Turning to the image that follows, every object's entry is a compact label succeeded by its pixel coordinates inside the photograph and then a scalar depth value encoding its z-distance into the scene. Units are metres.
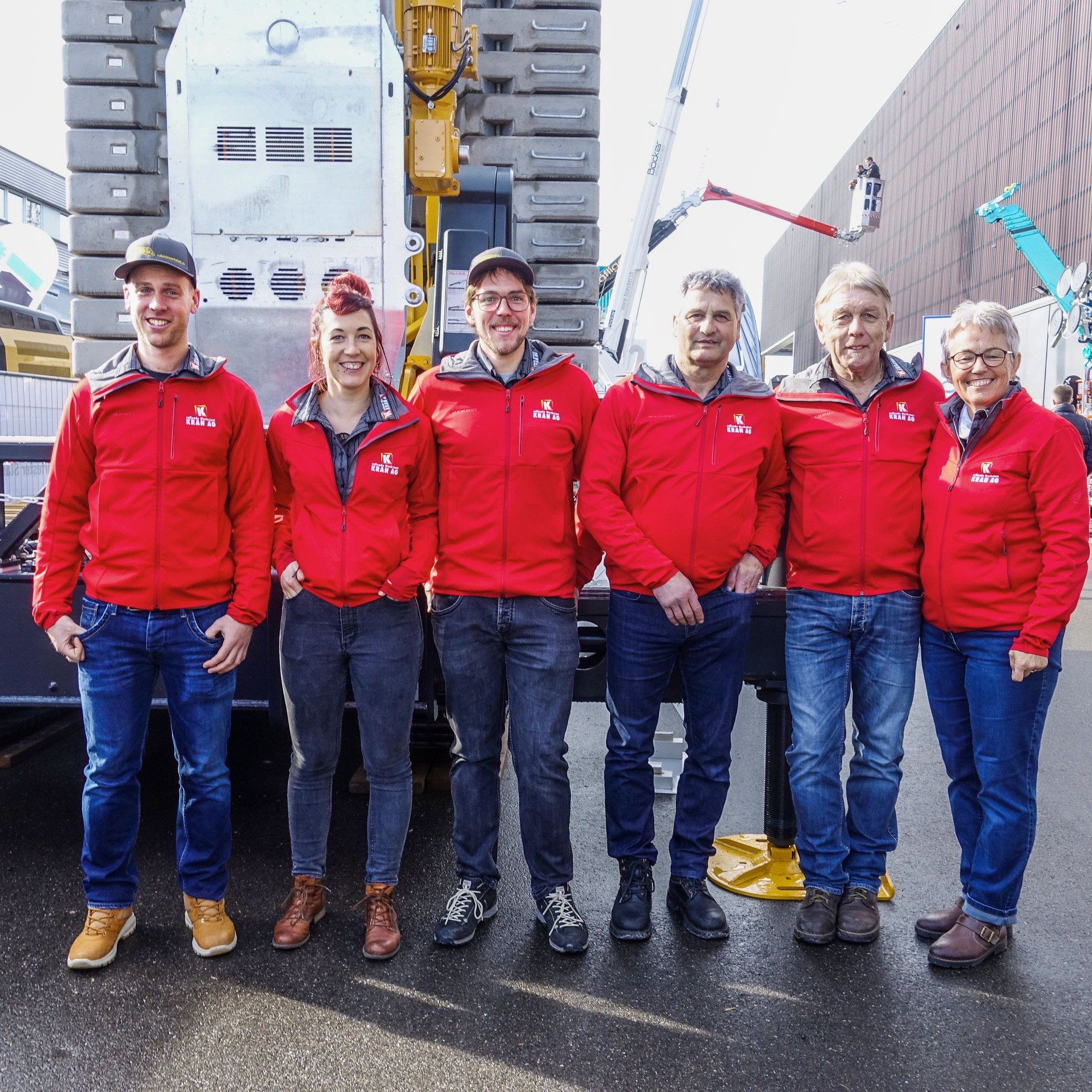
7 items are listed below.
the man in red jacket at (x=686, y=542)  3.20
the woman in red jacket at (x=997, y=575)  3.03
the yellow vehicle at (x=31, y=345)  17.55
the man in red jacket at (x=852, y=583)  3.24
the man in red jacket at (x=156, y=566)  2.96
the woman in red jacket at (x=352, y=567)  3.08
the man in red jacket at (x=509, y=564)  3.13
